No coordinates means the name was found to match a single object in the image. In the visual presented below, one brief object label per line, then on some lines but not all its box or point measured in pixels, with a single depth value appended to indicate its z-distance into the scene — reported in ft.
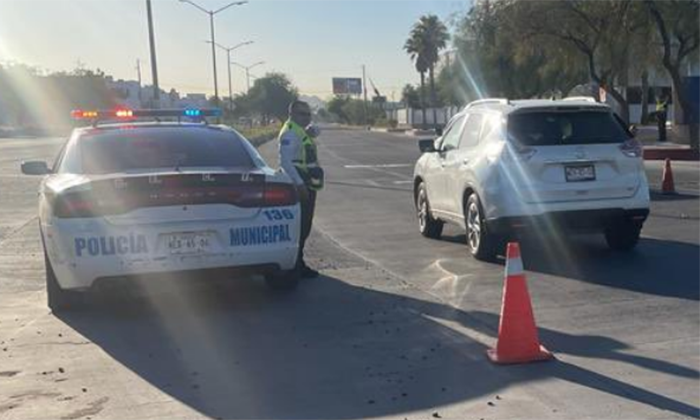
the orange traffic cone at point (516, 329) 19.85
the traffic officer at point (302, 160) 31.32
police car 24.16
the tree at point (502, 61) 100.58
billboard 572.51
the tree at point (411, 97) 393.74
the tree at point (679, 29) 85.99
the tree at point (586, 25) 92.94
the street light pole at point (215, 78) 187.42
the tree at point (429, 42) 296.71
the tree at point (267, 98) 415.44
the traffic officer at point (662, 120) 114.42
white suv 32.12
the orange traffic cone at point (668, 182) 55.67
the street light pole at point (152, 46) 99.09
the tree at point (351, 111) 467.52
